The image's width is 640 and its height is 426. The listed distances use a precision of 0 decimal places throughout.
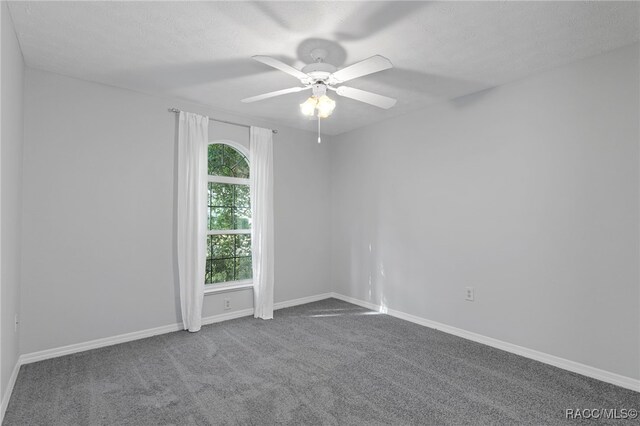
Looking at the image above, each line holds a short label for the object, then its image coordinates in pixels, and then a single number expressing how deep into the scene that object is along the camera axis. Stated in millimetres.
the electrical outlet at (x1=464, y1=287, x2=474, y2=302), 3473
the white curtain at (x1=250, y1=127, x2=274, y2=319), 4230
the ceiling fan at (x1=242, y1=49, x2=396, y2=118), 2279
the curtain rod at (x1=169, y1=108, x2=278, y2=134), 3660
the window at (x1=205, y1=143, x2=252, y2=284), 4133
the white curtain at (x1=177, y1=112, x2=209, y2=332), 3654
